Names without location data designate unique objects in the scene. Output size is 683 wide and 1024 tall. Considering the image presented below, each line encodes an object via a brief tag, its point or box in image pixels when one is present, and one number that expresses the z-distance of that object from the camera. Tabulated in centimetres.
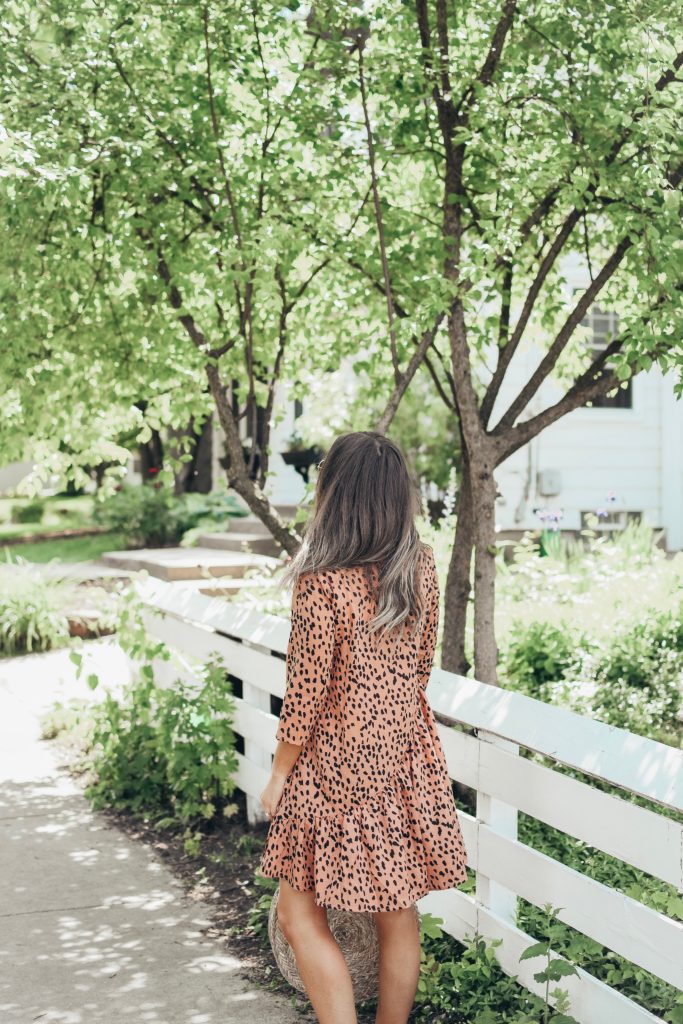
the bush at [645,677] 627
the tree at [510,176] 444
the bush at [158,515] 1570
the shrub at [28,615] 1030
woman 303
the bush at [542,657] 693
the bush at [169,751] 557
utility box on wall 1463
